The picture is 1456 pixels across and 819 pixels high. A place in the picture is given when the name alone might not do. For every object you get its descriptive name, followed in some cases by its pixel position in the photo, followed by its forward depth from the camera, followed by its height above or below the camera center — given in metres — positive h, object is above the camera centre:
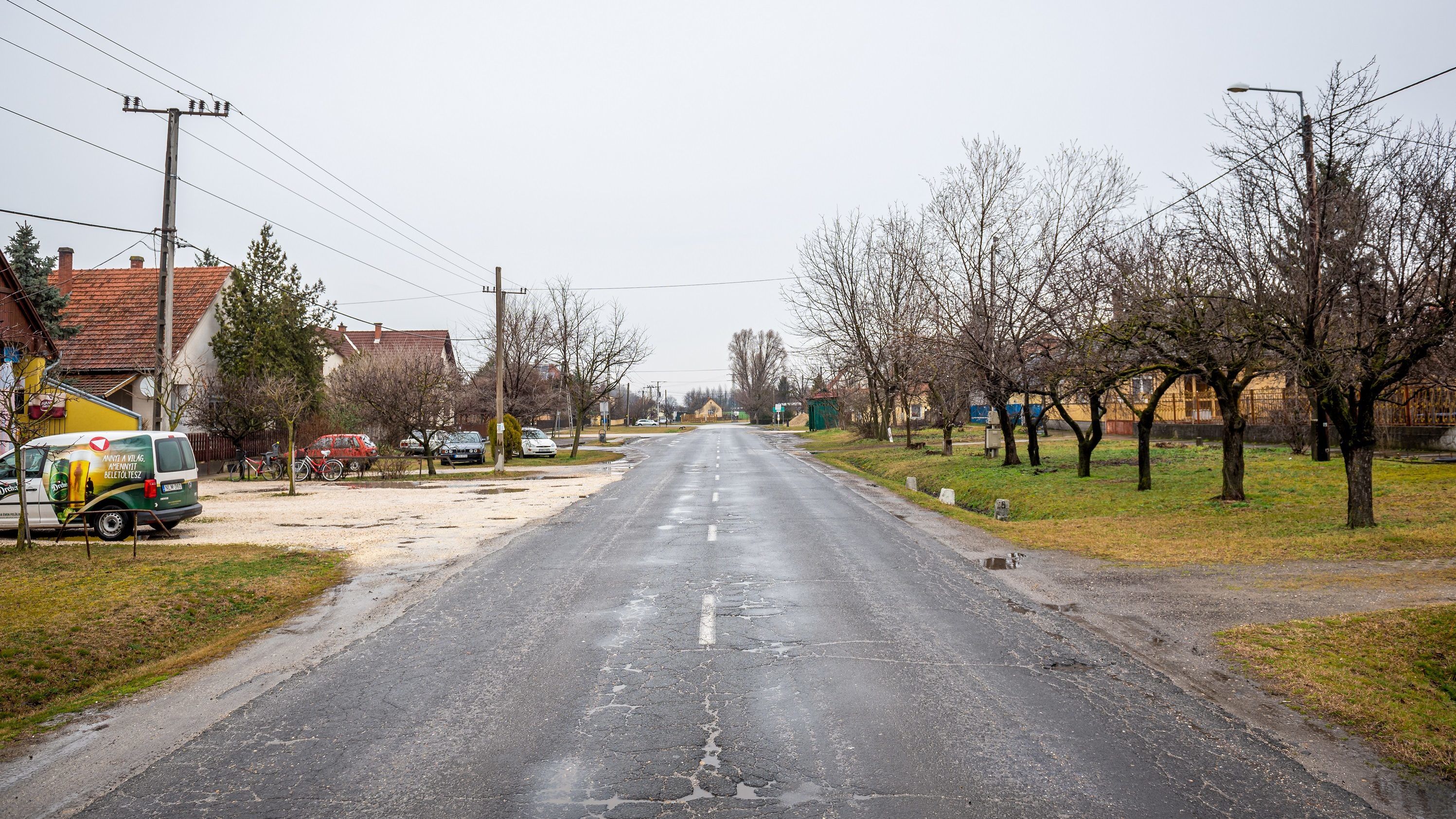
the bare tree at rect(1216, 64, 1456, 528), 11.38 +2.10
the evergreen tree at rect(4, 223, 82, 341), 26.06 +4.50
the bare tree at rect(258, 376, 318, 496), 24.16 +0.91
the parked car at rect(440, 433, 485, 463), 38.84 -1.06
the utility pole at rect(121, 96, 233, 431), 18.25 +3.70
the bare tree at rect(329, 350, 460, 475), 31.46 +1.13
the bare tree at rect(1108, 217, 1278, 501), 13.35 +1.91
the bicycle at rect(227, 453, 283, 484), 30.80 -1.57
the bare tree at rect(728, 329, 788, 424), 128.88 +8.85
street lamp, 11.96 +2.66
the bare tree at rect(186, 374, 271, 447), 31.52 +0.58
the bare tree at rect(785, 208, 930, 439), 39.25 +5.79
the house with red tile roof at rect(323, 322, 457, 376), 51.84 +6.02
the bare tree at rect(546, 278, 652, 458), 46.94 +3.67
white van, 14.05 -0.91
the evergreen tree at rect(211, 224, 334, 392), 35.09 +4.25
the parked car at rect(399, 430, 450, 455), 32.89 -0.70
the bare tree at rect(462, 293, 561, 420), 50.81 +3.29
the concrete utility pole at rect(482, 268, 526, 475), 33.56 +1.58
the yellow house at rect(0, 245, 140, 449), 12.29 +0.72
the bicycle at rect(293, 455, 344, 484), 30.38 -1.55
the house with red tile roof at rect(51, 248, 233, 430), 31.11 +3.93
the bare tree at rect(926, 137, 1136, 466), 24.84 +4.35
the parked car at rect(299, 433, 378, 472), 32.03 -0.91
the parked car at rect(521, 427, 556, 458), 44.06 -1.09
